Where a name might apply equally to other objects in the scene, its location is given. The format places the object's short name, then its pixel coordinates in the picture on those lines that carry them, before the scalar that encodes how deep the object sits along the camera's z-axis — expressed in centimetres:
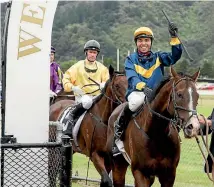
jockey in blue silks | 1219
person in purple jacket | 2091
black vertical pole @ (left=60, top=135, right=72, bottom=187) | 626
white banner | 718
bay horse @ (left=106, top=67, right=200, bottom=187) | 1098
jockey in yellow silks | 1698
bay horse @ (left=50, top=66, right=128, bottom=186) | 1495
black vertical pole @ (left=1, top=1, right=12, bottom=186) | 709
